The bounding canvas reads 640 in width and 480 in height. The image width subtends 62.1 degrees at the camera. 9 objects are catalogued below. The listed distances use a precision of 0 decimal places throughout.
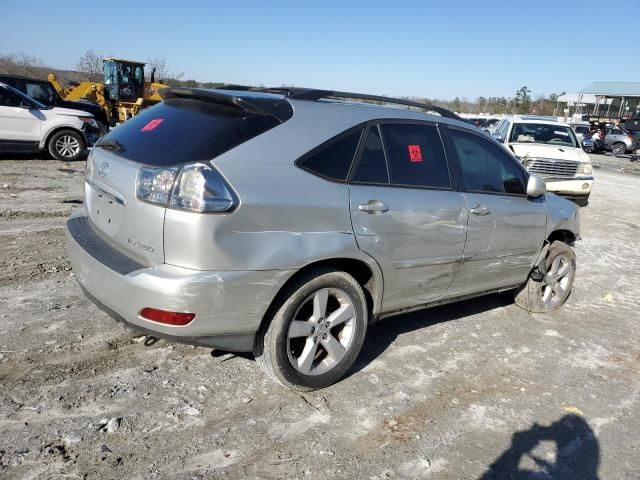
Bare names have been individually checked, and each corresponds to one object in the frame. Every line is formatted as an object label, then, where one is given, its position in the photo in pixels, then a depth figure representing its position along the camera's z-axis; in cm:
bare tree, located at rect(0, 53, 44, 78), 4431
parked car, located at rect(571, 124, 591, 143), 3619
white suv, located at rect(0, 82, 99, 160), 1098
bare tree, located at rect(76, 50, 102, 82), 5061
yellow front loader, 2194
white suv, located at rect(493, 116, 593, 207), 1101
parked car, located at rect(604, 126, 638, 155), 3124
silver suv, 271
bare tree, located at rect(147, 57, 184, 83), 5065
